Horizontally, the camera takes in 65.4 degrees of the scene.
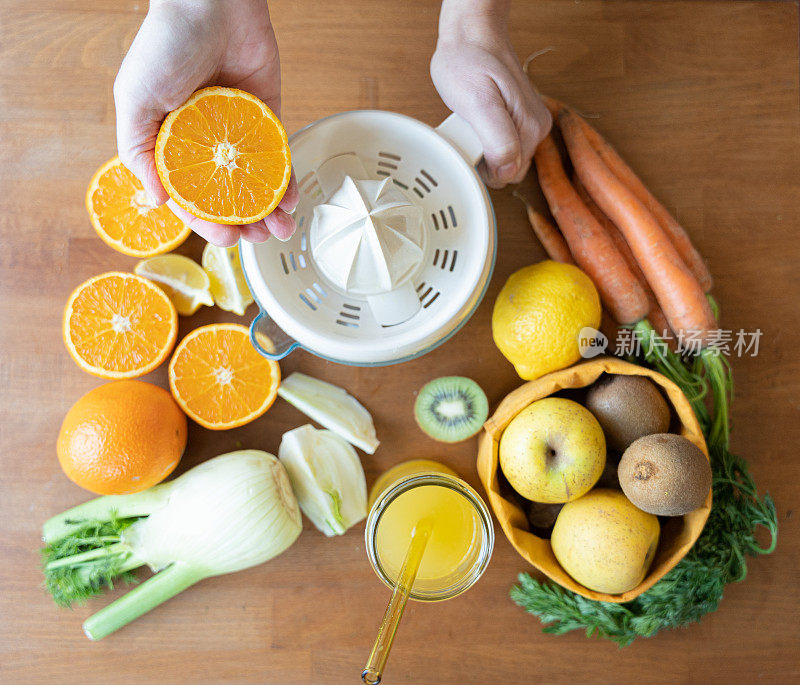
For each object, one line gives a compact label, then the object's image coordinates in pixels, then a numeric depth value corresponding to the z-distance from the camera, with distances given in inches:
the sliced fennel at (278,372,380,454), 35.8
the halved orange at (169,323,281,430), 34.9
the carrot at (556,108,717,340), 36.4
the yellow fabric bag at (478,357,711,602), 32.5
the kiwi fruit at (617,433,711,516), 29.8
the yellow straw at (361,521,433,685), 27.4
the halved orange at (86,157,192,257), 34.9
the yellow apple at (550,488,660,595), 31.0
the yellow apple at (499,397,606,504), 31.3
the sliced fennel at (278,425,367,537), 35.6
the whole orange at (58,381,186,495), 32.1
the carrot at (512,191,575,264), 37.1
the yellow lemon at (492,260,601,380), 32.9
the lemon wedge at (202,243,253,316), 35.6
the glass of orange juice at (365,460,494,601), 31.6
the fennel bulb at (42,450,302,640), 34.2
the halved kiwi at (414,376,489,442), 36.5
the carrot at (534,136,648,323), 36.4
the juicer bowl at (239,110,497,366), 30.1
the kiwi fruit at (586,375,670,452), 33.1
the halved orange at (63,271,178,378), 34.4
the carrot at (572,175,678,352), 38.1
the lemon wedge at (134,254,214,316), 35.9
